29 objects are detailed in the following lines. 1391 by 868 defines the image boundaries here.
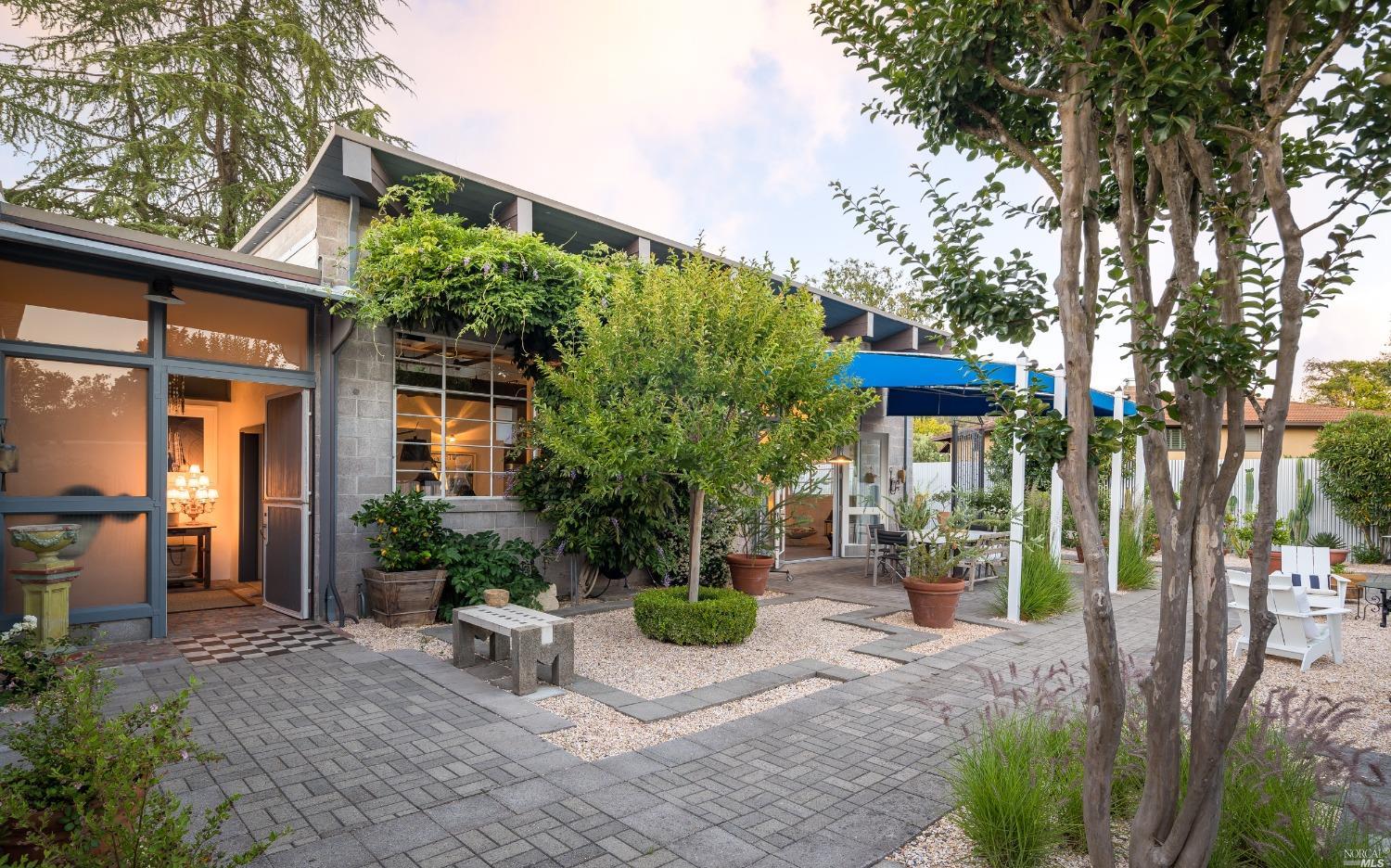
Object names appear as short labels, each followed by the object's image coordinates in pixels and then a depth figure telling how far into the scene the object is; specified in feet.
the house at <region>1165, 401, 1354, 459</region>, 75.72
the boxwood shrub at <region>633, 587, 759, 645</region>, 20.30
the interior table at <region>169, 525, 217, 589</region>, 30.50
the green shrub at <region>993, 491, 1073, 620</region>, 24.85
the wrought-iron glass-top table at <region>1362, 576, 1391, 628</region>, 25.32
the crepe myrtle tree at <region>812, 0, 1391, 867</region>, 6.79
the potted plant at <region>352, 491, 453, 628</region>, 22.50
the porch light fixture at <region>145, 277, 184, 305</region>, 20.31
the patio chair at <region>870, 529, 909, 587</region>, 31.09
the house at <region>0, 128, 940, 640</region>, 19.22
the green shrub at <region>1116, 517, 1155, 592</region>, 32.09
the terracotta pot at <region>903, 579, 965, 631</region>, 23.16
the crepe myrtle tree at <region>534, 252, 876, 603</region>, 18.85
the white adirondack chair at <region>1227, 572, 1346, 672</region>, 19.48
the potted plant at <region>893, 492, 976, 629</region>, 23.27
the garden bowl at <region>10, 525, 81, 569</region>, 17.31
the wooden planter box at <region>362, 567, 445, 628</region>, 22.43
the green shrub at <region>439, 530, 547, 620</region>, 23.16
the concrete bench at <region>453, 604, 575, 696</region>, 16.17
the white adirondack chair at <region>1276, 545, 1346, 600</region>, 23.45
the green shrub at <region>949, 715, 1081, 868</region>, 8.83
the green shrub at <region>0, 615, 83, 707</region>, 13.92
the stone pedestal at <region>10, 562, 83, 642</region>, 17.53
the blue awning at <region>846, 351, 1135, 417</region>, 26.45
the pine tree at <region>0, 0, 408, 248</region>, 42.50
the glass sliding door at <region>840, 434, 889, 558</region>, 41.39
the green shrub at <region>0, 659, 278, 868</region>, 5.87
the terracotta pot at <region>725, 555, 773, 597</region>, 28.99
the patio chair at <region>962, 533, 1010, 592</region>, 25.59
